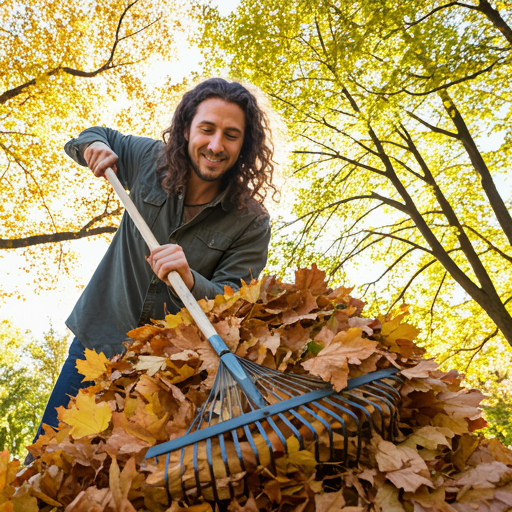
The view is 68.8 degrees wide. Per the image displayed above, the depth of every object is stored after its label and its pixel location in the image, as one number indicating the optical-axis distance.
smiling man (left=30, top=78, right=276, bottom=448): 2.12
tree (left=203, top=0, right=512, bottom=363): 5.35
